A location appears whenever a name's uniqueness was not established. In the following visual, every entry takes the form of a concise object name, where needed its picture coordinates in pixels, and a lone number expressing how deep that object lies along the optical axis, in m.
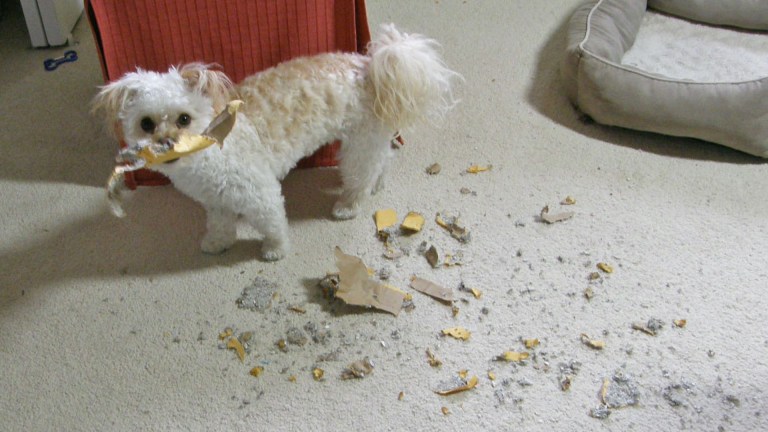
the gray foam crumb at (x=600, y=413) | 1.22
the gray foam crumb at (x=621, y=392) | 1.24
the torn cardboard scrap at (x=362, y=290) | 1.39
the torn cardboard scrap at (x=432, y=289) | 1.43
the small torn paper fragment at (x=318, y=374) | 1.28
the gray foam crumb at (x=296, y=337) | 1.34
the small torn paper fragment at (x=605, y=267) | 1.50
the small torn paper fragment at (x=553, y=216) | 1.61
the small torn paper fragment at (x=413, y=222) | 1.58
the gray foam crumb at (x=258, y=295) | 1.42
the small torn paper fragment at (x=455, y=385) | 1.26
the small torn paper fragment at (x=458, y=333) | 1.35
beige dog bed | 1.74
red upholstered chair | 1.46
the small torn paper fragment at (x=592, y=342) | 1.34
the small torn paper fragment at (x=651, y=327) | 1.37
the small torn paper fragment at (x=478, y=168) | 1.76
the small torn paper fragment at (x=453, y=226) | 1.57
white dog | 1.27
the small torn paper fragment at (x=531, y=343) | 1.34
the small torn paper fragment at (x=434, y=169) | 1.76
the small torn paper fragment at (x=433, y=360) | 1.31
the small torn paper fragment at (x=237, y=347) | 1.32
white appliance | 2.05
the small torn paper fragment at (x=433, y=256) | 1.51
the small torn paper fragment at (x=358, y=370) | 1.28
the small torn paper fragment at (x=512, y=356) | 1.31
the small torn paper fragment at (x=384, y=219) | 1.60
